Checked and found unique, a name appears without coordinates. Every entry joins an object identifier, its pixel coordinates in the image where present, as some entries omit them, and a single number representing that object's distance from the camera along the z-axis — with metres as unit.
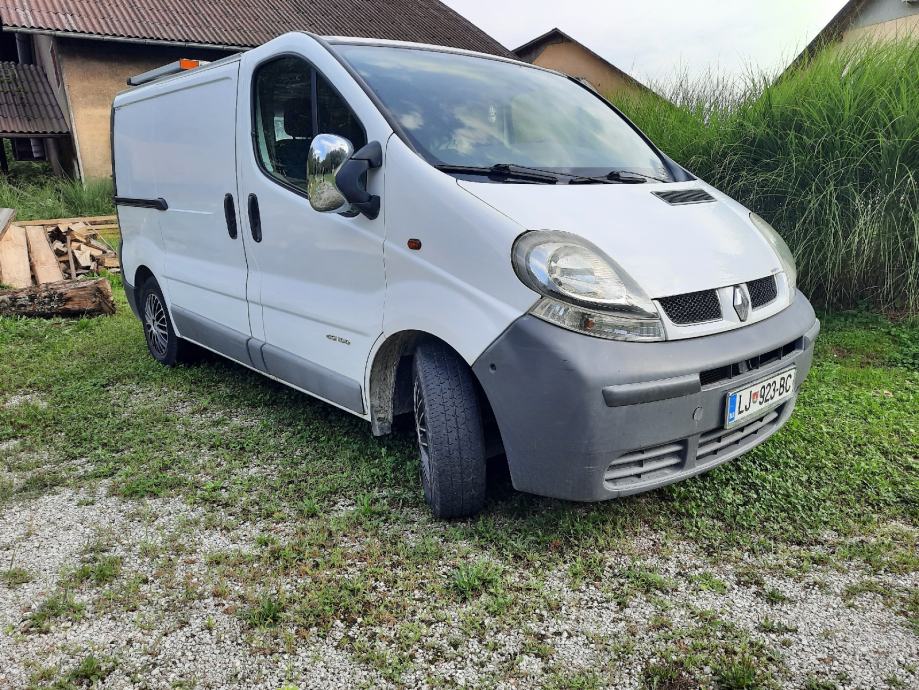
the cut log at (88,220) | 10.71
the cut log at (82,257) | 8.85
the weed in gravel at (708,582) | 2.28
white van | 2.23
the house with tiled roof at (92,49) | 14.31
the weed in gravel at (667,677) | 1.88
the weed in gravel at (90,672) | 1.93
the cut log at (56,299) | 6.32
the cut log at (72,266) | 8.56
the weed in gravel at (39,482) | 3.09
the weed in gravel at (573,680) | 1.88
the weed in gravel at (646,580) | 2.30
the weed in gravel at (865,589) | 2.24
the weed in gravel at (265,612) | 2.14
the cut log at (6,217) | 8.78
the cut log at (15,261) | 7.45
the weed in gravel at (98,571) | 2.40
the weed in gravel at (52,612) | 2.17
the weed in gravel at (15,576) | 2.40
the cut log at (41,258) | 7.76
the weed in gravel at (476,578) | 2.28
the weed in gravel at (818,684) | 1.86
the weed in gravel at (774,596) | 2.22
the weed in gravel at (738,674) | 1.86
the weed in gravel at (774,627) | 2.08
